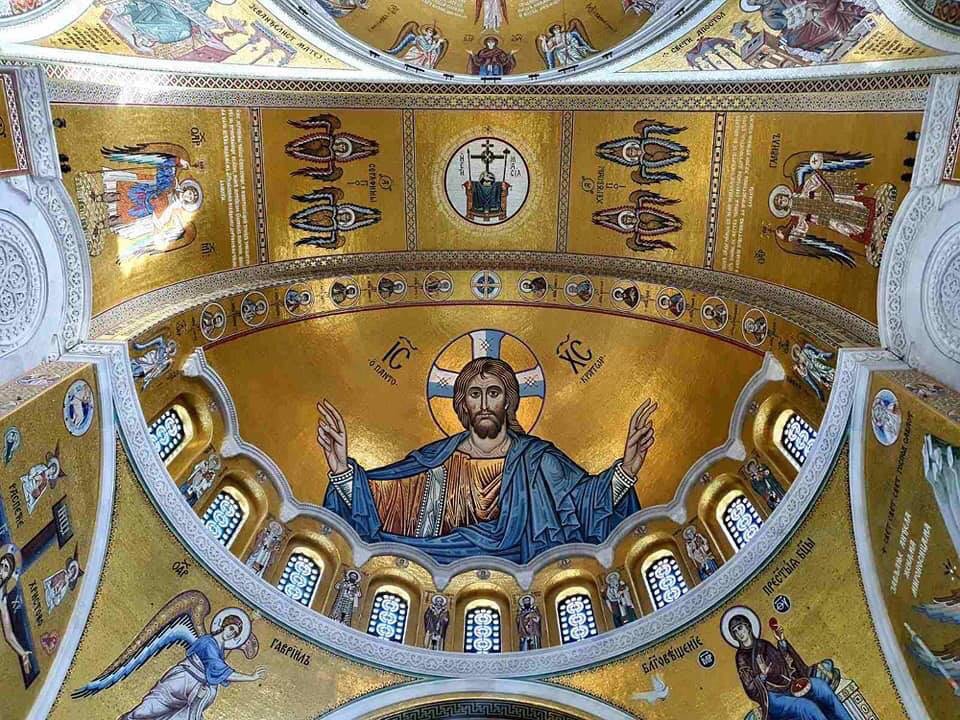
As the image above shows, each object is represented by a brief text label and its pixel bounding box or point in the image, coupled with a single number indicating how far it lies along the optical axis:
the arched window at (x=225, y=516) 14.27
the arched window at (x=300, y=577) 14.68
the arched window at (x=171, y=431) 13.45
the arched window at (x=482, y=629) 14.98
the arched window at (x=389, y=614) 14.92
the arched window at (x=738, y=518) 14.09
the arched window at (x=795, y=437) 13.32
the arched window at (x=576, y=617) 14.89
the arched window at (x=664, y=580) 14.56
